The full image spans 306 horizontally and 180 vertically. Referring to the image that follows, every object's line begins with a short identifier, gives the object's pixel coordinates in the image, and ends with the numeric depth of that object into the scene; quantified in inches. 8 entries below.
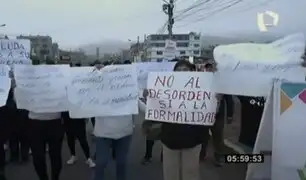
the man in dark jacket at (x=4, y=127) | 137.2
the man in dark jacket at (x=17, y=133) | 146.3
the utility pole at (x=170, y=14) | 657.1
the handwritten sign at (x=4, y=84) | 132.6
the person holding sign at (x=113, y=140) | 116.3
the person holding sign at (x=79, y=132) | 164.3
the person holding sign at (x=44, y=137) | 122.7
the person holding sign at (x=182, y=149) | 103.6
